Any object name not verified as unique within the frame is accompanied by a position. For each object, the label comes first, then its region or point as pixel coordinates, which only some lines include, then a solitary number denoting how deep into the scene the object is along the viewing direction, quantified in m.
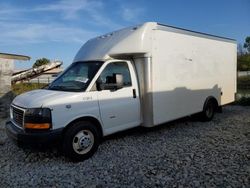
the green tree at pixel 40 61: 43.13
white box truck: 3.67
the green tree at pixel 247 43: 51.67
